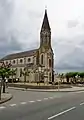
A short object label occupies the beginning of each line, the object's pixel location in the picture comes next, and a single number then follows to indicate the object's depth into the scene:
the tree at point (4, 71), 11.54
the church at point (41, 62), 34.44
